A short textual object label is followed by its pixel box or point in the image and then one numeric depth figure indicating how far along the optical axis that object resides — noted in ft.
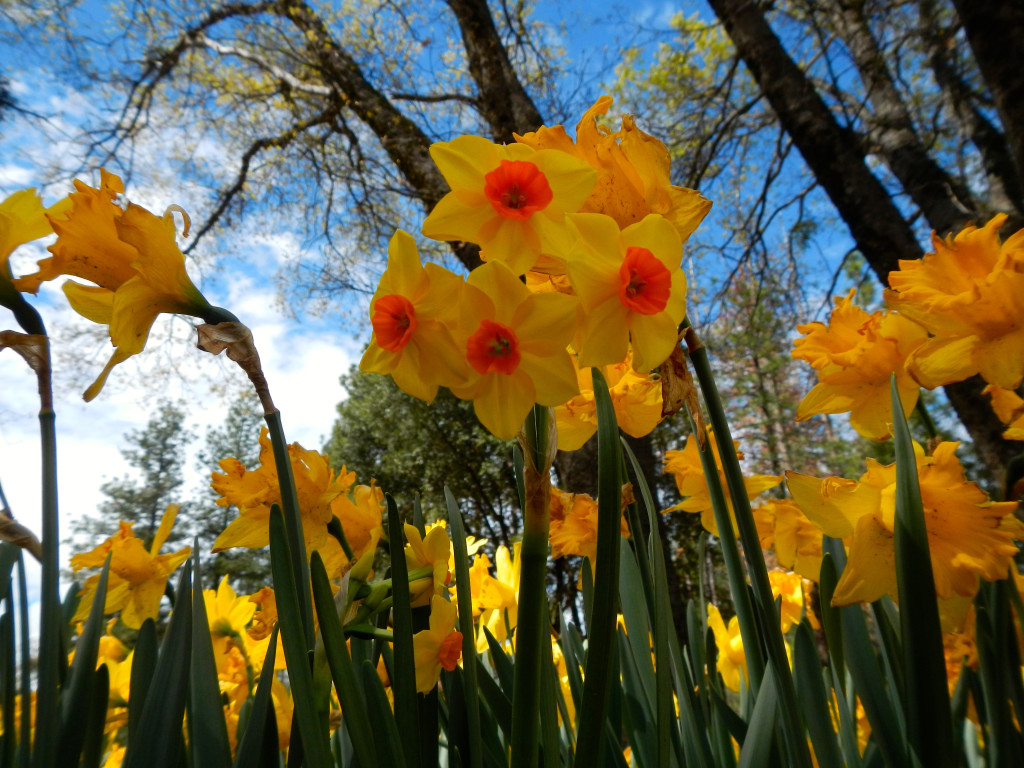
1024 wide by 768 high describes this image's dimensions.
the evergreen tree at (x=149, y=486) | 46.70
